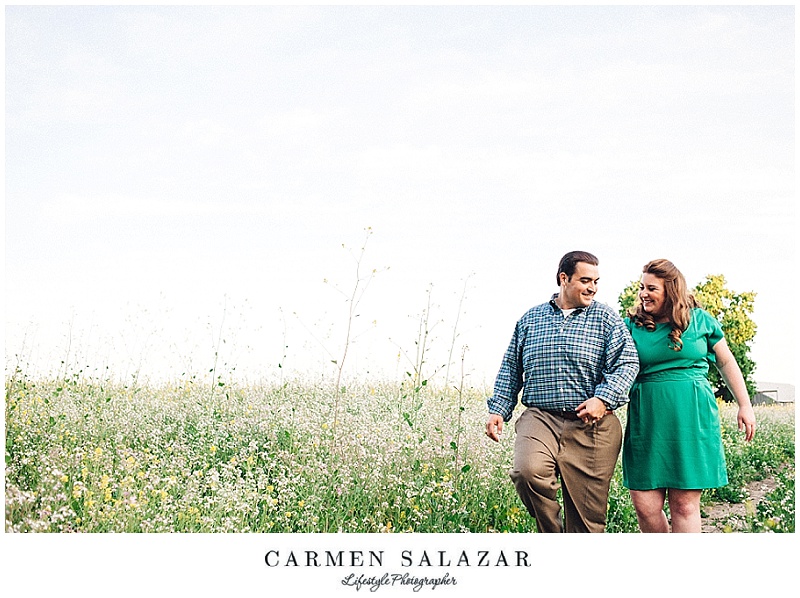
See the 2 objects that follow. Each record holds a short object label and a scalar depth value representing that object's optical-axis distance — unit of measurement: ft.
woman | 11.71
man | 11.64
